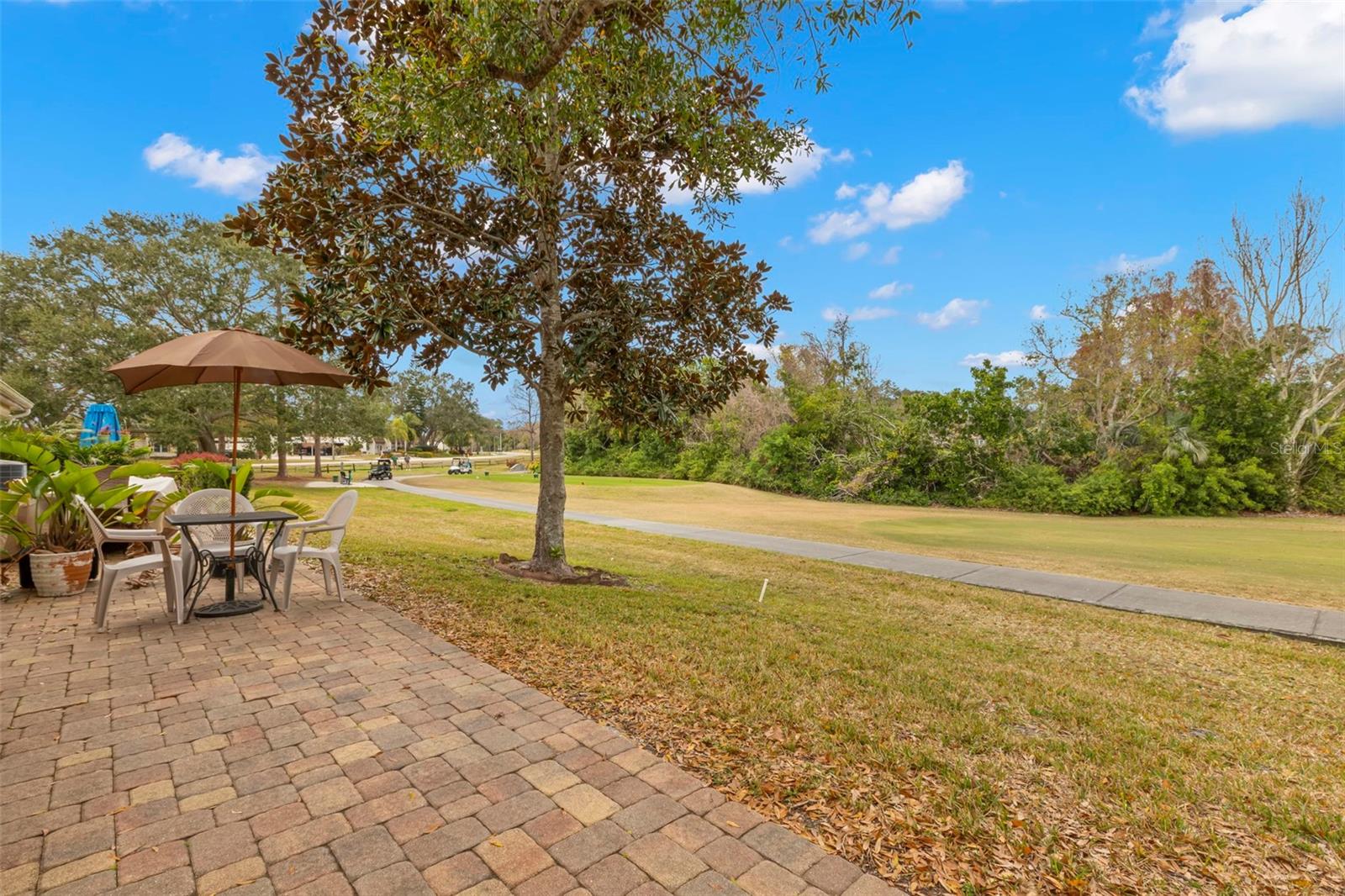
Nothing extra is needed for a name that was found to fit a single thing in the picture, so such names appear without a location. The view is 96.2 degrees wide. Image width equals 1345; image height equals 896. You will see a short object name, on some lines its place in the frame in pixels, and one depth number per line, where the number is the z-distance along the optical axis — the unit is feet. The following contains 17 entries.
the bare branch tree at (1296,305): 74.13
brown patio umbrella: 16.43
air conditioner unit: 25.63
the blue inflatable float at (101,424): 40.69
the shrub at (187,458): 38.96
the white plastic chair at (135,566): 14.79
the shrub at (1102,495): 66.80
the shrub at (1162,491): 65.87
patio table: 16.16
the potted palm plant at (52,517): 18.19
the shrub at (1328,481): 66.80
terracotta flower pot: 18.16
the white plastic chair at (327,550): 17.19
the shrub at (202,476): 30.09
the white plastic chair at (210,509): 18.30
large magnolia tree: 16.94
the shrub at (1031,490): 70.13
